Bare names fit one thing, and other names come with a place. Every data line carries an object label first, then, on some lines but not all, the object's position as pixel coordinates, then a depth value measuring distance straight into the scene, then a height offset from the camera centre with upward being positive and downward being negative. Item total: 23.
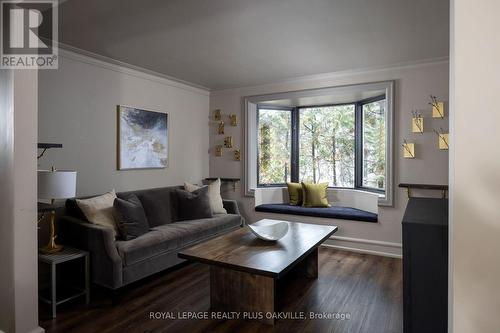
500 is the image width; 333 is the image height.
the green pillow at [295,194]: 4.58 -0.47
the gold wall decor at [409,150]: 3.48 +0.17
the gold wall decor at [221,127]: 4.83 +0.60
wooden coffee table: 2.07 -0.71
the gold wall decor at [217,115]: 4.86 +0.81
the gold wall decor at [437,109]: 3.29 +0.63
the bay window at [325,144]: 4.23 +0.32
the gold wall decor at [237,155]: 4.70 +0.14
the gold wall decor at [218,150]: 4.87 +0.22
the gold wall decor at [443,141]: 3.27 +0.27
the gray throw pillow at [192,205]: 3.68 -0.53
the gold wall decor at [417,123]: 3.40 +0.49
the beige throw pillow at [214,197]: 4.07 -0.47
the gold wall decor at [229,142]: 4.76 +0.36
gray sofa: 2.46 -0.73
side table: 2.22 -0.83
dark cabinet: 1.04 -0.40
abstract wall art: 3.59 +0.33
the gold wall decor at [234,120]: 4.71 +0.71
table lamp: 2.21 -0.16
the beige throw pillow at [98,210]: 2.75 -0.45
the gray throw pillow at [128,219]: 2.74 -0.53
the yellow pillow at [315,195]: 4.35 -0.46
